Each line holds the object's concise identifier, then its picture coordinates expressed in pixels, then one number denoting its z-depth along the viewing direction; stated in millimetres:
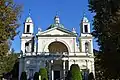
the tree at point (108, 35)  16688
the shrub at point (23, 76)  44562
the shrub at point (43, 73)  41978
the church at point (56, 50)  51625
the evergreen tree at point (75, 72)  39469
